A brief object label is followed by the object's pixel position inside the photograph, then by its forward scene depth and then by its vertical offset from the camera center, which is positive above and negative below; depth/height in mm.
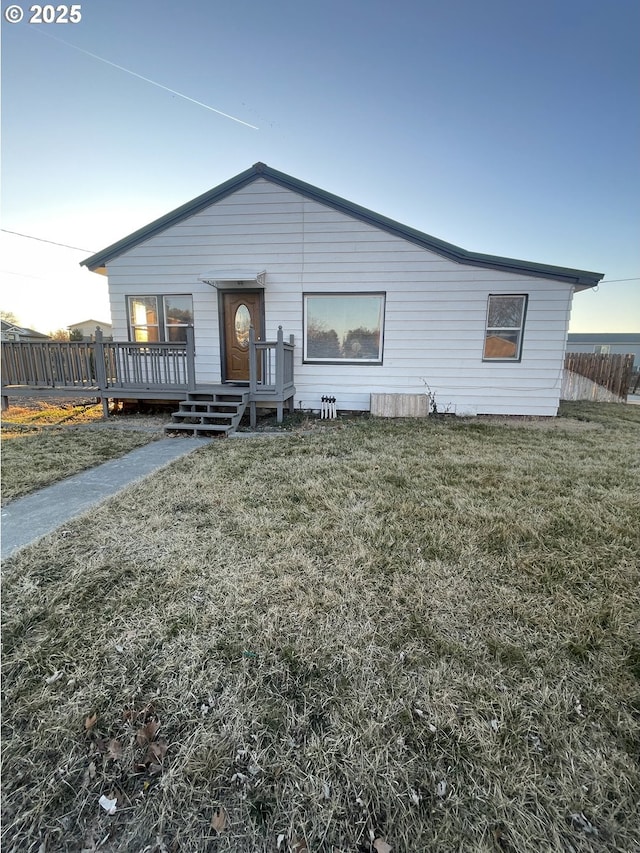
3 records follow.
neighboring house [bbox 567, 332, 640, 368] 35600 +2267
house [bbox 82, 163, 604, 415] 7902 +1406
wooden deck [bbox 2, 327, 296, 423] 7566 -347
